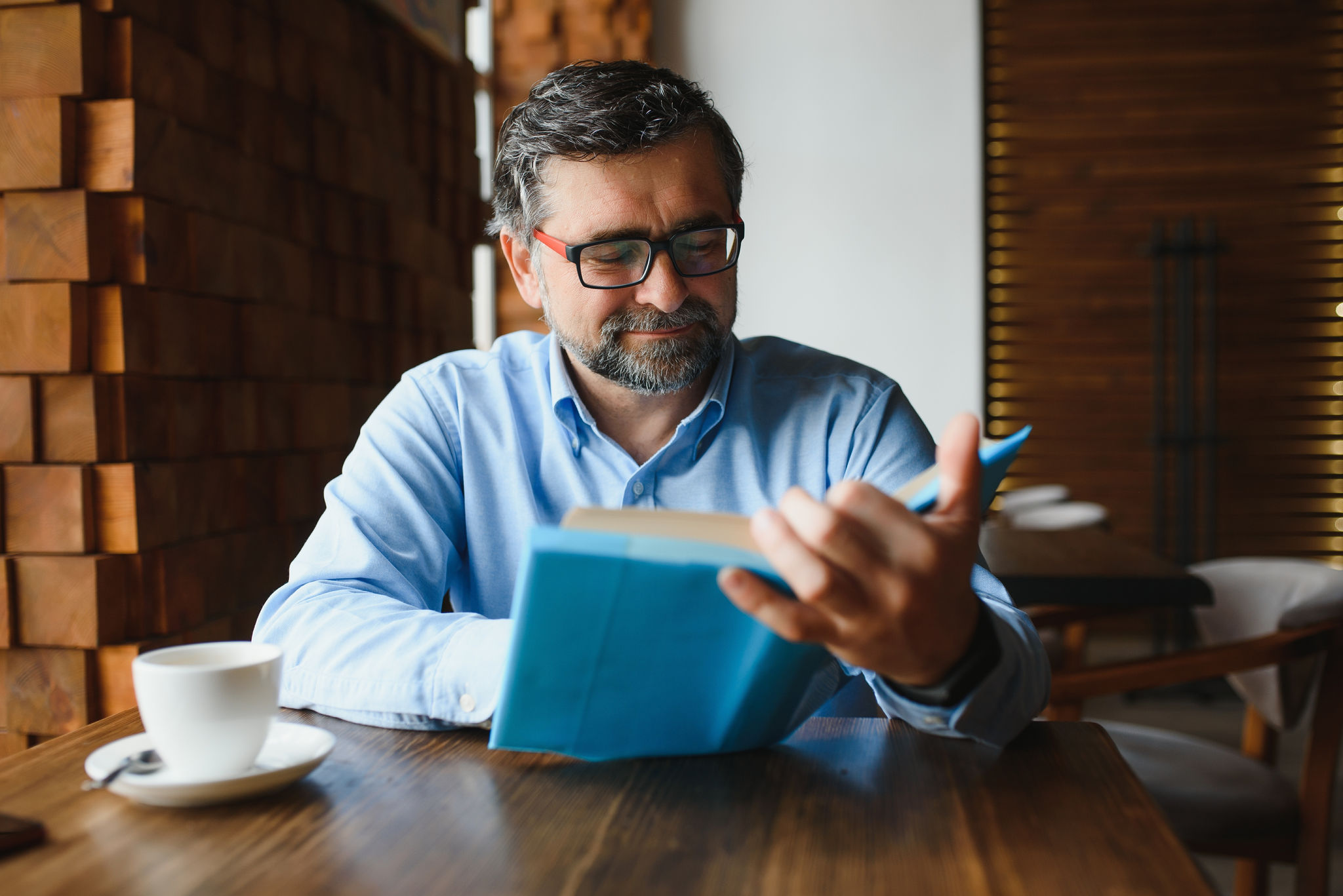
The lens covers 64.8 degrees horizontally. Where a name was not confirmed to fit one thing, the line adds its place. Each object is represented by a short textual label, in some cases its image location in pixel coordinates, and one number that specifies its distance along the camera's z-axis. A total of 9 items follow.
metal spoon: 0.74
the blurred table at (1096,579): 2.05
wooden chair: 1.71
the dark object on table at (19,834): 0.65
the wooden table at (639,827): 0.61
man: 1.29
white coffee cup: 0.72
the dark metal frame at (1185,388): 4.71
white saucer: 0.71
